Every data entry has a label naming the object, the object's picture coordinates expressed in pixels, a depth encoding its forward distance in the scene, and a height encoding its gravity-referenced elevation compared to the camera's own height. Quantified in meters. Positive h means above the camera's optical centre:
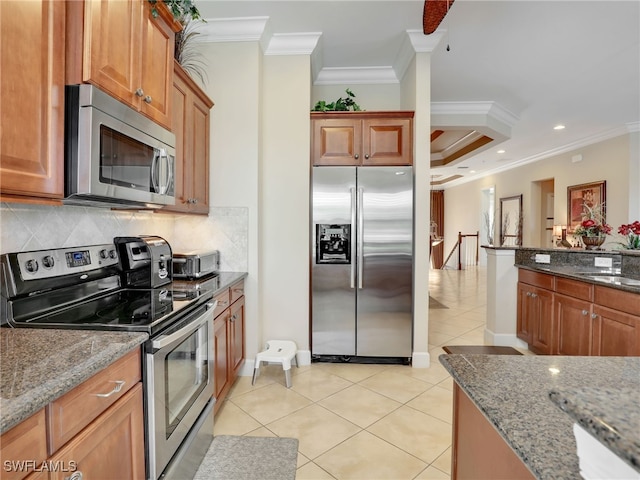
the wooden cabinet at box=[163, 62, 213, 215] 2.19 +0.69
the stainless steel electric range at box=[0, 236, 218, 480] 1.26 -0.34
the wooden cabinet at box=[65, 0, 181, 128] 1.22 +0.80
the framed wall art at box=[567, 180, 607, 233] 5.47 +0.73
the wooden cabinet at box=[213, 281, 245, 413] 2.12 -0.76
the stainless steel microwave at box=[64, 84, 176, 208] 1.22 +0.35
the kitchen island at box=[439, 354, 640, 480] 0.41 -0.38
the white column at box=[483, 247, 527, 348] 3.45 -0.61
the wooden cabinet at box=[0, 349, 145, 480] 0.77 -0.56
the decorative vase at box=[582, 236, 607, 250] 3.11 -0.02
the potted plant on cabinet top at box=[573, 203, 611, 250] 3.11 +0.07
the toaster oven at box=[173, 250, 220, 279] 2.36 -0.22
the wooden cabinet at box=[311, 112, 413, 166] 3.03 +0.92
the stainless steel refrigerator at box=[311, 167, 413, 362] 2.93 -0.22
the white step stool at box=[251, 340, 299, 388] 2.61 -0.97
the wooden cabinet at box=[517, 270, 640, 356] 2.27 -0.63
